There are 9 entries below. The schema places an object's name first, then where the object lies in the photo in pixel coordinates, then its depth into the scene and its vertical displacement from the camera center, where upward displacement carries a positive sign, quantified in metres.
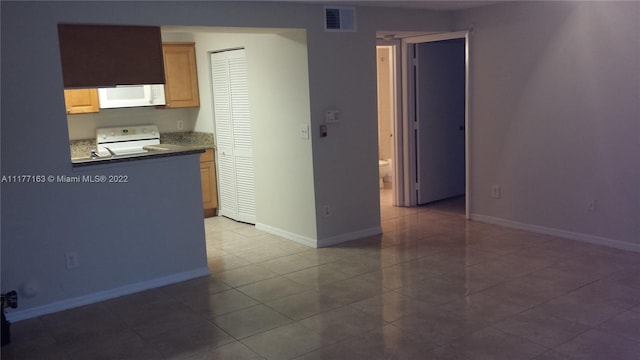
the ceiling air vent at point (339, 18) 5.05 +0.76
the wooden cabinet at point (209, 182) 6.69 -0.90
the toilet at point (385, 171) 8.45 -1.09
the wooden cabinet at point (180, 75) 6.51 +0.40
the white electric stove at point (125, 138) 6.30 -0.32
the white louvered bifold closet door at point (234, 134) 6.11 -0.31
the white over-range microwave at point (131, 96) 6.18 +0.16
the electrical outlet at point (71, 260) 4.01 -1.05
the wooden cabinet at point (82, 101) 5.94 +0.13
